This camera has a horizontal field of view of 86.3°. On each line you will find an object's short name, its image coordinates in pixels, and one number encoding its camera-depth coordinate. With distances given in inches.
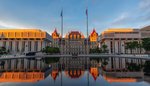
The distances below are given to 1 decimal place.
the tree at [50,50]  2156.6
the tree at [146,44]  1364.1
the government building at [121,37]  2661.3
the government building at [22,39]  2656.7
